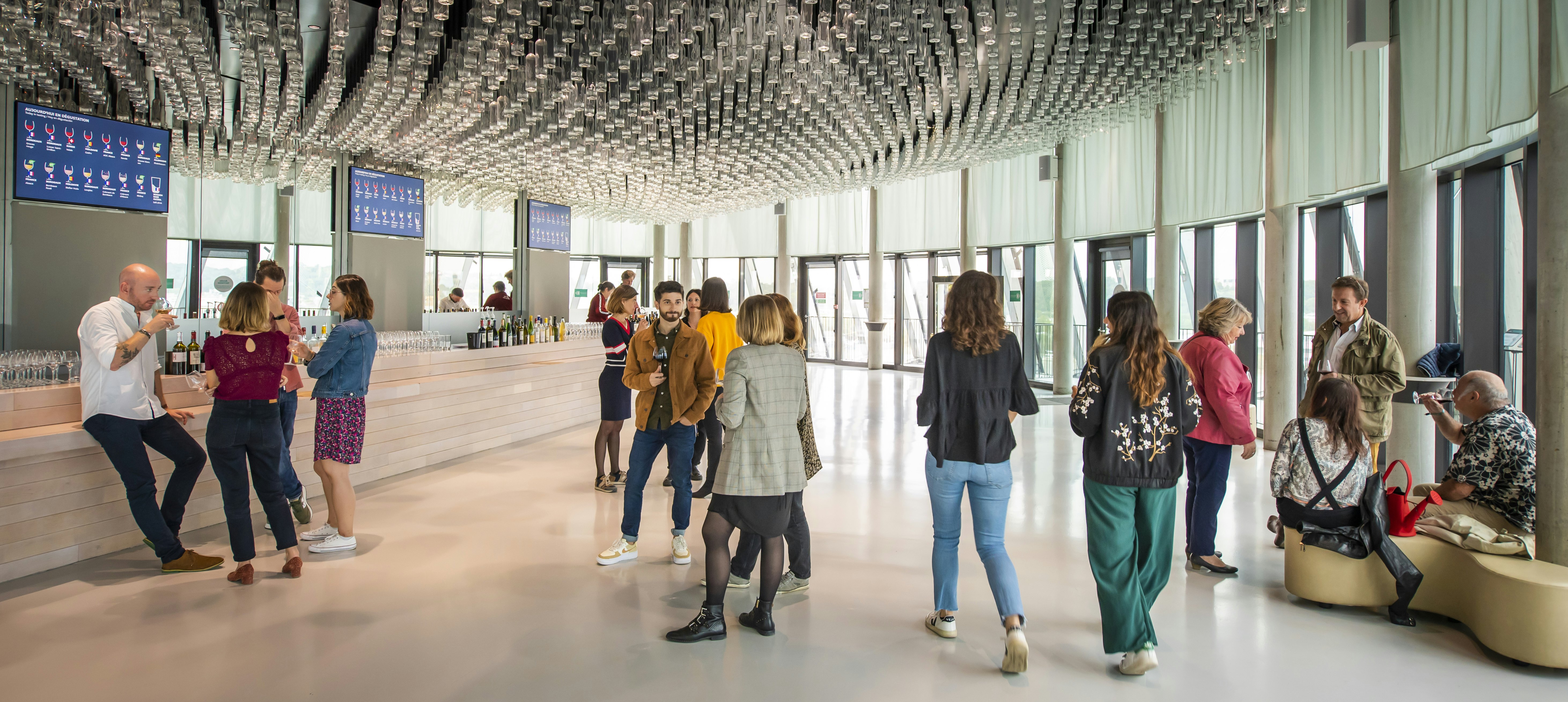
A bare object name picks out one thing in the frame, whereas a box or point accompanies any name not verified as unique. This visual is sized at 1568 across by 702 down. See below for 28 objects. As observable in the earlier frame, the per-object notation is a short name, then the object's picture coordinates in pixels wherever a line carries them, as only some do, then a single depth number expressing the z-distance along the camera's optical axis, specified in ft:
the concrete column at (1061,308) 44.34
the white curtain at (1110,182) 36.35
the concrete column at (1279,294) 26.48
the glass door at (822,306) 67.15
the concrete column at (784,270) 67.46
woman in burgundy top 13.41
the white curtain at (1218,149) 27.91
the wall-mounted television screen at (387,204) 34.76
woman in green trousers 10.30
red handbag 12.41
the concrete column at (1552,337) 11.25
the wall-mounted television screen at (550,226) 45.80
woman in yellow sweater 17.34
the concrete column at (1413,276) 19.81
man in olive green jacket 15.02
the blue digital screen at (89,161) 22.52
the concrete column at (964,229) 53.31
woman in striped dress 21.56
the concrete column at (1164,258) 33.83
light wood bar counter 14.11
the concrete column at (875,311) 60.80
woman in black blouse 10.65
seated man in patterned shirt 12.58
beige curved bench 10.34
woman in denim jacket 15.19
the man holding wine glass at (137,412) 13.52
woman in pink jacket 14.47
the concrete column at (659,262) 70.95
